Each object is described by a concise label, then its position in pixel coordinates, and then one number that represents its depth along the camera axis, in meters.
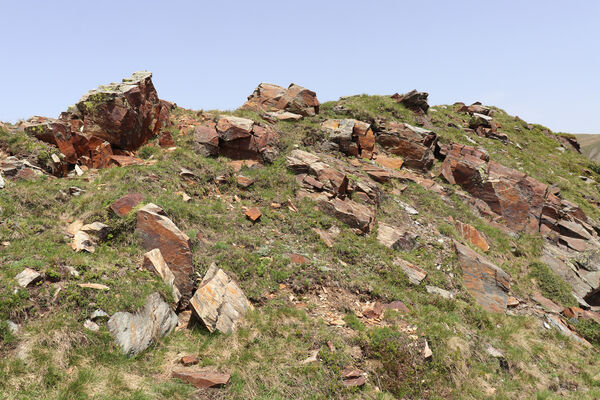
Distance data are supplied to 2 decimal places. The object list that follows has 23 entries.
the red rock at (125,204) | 11.31
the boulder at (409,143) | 24.23
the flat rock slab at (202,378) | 7.34
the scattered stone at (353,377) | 8.20
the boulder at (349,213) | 15.95
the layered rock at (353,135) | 22.62
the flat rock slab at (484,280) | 14.27
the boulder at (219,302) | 9.11
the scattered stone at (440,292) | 13.15
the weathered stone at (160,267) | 9.61
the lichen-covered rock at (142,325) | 7.79
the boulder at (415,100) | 31.51
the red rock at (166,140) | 17.61
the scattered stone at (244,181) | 16.28
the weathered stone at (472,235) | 18.22
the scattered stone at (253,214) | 14.21
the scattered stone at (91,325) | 7.60
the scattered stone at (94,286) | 8.19
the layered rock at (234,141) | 18.06
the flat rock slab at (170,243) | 10.30
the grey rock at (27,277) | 7.79
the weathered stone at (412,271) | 13.53
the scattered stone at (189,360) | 7.90
